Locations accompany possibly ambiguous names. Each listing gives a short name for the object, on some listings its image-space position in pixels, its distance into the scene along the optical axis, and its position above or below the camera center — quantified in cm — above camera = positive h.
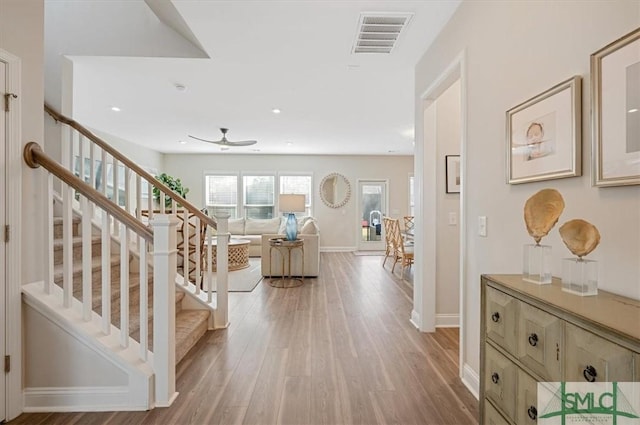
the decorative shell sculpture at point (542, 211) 121 +0
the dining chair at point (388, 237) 603 -53
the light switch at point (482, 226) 191 -9
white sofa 522 -78
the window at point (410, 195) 867 +45
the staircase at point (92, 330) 179 -69
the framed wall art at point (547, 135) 123 +34
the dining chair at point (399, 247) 521 -64
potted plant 731 +59
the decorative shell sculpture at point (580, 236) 104 -9
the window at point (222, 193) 862 +52
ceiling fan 530 +118
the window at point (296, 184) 862 +77
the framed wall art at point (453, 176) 310 +35
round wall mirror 863 +57
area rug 455 -112
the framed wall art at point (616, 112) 97 +33
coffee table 594 -85
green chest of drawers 80 -41
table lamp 529 +13
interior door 168 -1
